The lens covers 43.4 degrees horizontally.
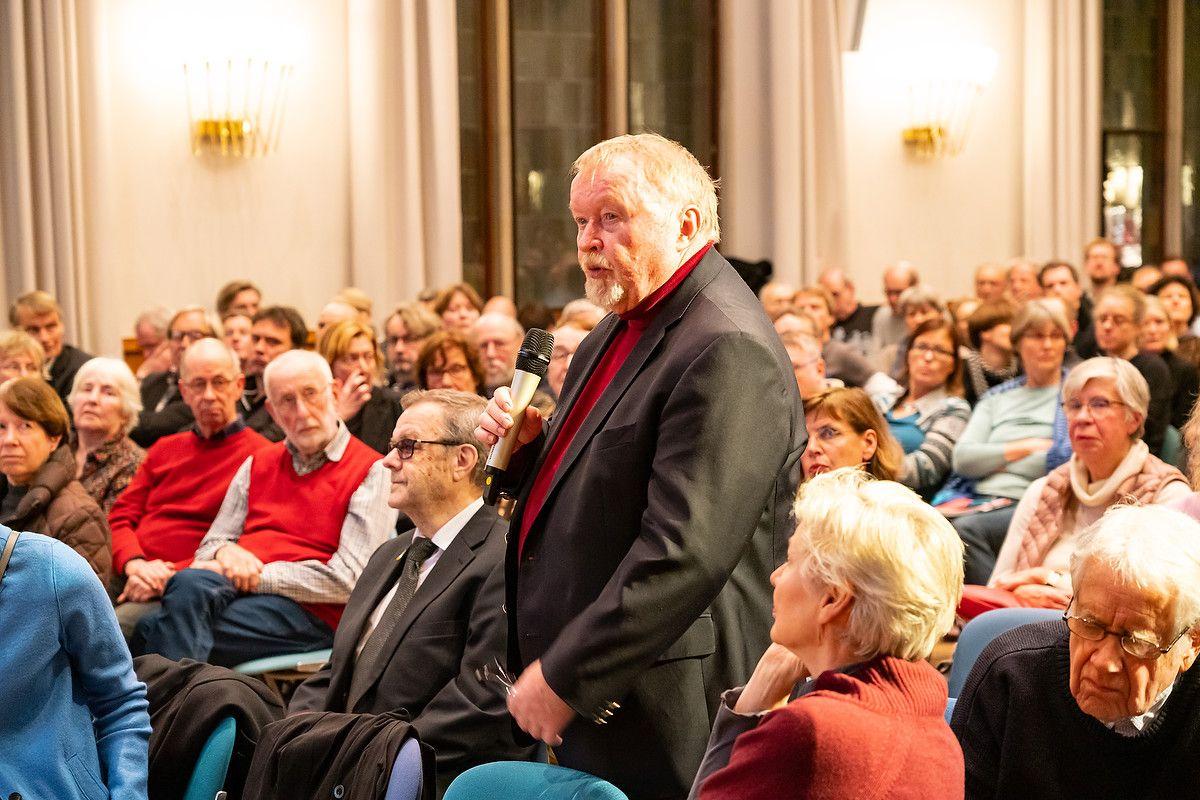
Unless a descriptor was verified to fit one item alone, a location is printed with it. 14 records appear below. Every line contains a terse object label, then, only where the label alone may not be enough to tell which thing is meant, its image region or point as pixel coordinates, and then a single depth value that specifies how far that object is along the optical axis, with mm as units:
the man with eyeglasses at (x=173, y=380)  5934
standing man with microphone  2160
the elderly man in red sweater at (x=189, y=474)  4828
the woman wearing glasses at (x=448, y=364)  5512
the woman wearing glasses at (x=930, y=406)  5387
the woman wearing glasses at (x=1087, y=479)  3975
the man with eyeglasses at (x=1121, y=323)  6066
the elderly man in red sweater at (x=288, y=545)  4289
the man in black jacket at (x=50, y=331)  6988
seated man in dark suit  2998
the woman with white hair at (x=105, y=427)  5172
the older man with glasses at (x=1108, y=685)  2043
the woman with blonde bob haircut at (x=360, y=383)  5512
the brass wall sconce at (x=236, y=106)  8781
